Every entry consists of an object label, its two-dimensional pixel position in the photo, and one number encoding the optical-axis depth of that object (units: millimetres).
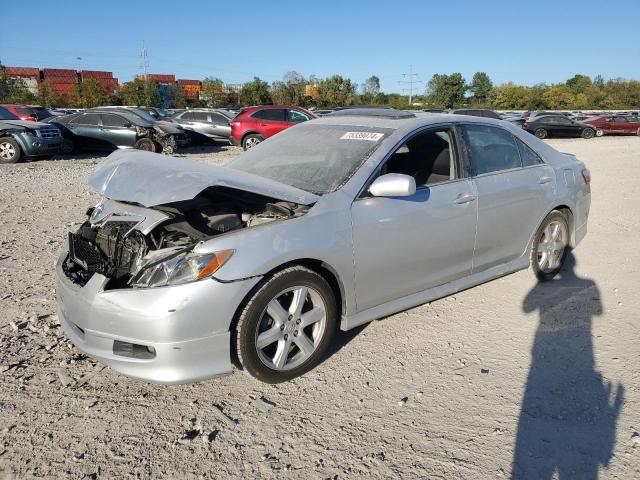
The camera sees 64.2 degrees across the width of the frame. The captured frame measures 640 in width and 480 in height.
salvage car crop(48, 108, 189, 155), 15008
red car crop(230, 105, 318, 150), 17453
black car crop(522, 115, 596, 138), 28422
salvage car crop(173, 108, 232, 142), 19453
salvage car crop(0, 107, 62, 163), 12750
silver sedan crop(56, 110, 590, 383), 2752
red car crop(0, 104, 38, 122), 15609
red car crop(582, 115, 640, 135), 30125
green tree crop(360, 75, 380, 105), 77938
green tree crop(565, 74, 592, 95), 83869
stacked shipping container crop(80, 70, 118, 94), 77581
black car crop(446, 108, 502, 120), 21334
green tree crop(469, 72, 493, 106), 89812
